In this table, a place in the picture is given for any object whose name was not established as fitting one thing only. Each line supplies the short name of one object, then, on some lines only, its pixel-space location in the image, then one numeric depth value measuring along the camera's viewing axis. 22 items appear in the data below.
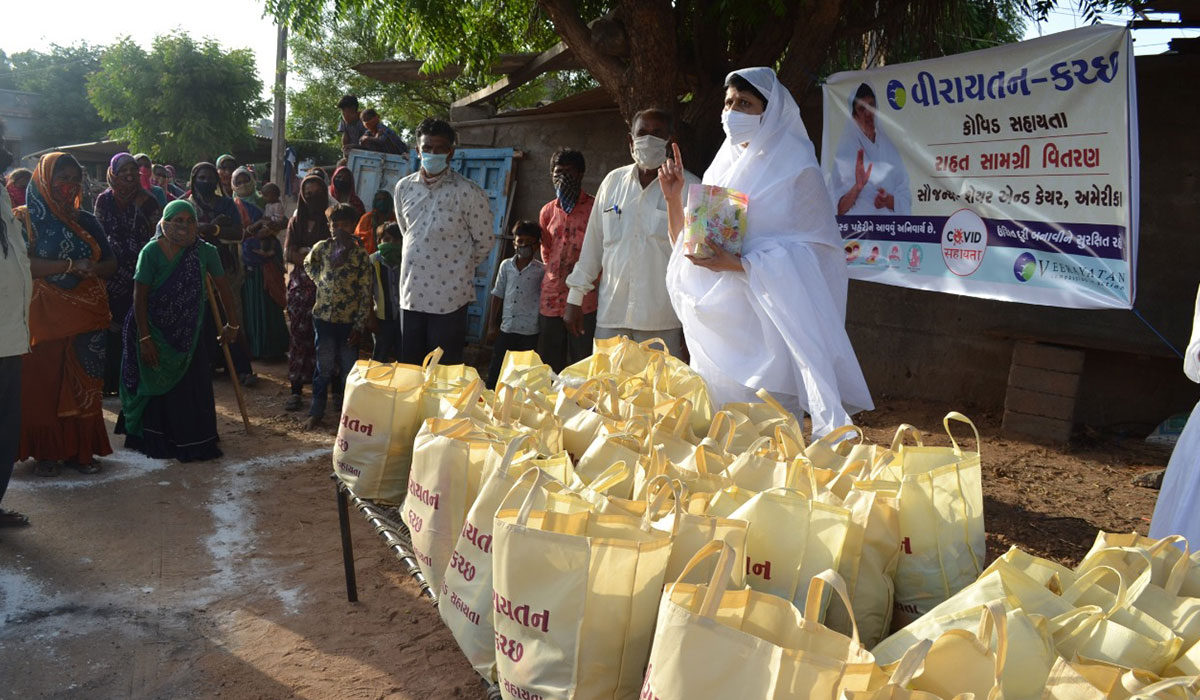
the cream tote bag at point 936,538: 1.93
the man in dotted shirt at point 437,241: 5.86
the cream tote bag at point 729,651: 1.26
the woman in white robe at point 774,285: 3.26
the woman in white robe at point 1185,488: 2.67
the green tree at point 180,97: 28.67
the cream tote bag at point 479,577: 1.98
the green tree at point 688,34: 6.32
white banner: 4.96
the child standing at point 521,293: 6.61
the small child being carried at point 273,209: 8.69
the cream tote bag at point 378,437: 2.92
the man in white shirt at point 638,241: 4.69
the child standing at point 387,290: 7.02
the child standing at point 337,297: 6.50
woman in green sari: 5.50
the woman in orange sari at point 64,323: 5.10
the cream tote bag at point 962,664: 1.30
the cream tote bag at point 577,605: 1.61
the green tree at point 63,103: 46.47
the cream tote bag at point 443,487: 2.29
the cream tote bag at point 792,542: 1.77
